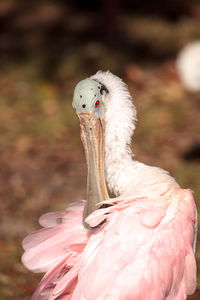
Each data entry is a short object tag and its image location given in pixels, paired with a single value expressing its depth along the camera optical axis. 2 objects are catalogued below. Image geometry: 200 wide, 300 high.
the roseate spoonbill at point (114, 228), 7.22
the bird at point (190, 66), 18.70
